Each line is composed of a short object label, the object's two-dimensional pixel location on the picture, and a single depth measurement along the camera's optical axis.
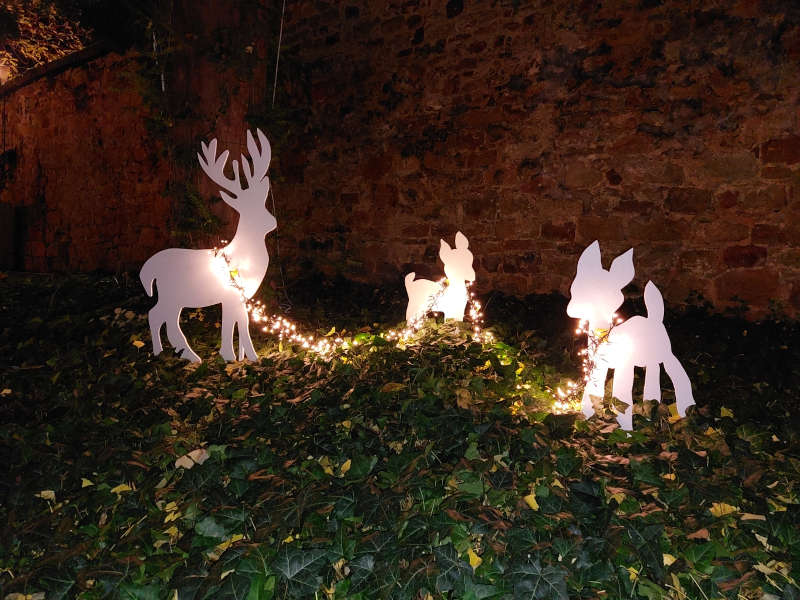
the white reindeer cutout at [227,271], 3.56
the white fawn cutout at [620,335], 2.64
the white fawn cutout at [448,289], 4.10
